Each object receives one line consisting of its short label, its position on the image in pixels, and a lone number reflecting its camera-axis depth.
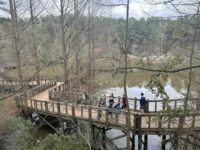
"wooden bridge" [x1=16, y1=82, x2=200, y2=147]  12.03
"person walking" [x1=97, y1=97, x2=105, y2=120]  13.63
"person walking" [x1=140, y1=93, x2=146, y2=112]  14.02
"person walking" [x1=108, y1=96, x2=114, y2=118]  14.37
